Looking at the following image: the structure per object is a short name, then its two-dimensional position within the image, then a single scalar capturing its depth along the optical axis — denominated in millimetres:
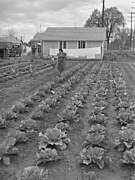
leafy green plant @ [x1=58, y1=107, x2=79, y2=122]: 5953
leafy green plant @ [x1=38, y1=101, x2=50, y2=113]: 6699
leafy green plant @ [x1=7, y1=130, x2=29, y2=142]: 4703
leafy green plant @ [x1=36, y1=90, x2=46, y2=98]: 8758
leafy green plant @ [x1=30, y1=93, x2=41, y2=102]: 8117
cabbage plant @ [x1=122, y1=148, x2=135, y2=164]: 3899
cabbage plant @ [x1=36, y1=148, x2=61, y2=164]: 3990
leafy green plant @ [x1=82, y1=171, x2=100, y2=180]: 3400
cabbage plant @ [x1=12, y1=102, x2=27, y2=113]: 6696
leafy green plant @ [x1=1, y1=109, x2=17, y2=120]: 5992
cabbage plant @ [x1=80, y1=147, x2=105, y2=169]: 3864
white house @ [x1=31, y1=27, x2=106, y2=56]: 32944
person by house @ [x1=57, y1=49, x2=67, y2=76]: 13039
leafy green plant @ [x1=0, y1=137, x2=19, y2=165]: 3963
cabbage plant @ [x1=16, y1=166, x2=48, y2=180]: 3279
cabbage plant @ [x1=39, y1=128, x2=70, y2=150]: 4480
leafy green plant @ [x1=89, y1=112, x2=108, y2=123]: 5913
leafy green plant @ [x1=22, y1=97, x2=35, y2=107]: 7379
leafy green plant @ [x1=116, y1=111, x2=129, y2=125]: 5904
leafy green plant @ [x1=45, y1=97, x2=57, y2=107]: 7281
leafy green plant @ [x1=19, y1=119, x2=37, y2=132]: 5242
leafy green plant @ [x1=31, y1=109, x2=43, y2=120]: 6129
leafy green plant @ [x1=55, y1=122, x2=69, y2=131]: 5238
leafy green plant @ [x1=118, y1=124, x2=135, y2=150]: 4452
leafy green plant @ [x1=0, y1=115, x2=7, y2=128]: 5450
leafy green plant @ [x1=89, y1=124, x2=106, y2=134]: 5090
